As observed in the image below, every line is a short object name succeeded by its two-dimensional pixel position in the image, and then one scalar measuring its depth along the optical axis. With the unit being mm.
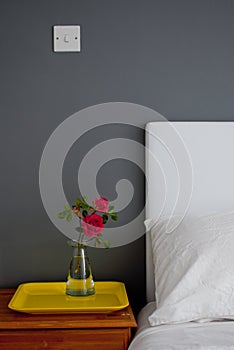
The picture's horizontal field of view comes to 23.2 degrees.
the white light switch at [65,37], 2430
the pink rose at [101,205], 2189
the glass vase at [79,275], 2199
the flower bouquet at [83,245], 2188
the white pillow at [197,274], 1963
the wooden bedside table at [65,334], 1985
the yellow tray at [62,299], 2068
